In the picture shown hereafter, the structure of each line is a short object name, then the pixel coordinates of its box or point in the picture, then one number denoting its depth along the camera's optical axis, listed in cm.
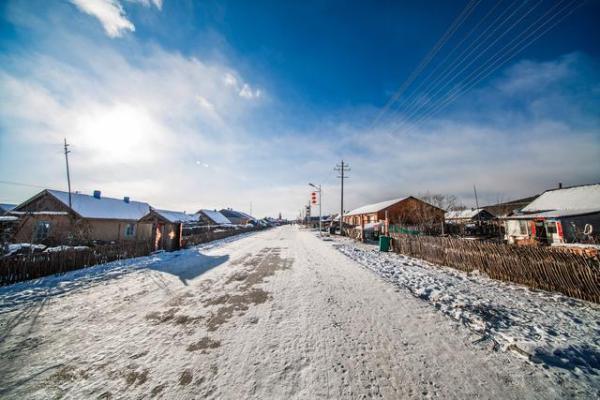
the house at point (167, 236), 1472
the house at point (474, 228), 2622
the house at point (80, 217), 2028
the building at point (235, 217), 7136
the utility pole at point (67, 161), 2383
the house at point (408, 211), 3559
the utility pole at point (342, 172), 3136
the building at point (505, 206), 4557
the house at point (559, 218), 1672
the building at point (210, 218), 4858
